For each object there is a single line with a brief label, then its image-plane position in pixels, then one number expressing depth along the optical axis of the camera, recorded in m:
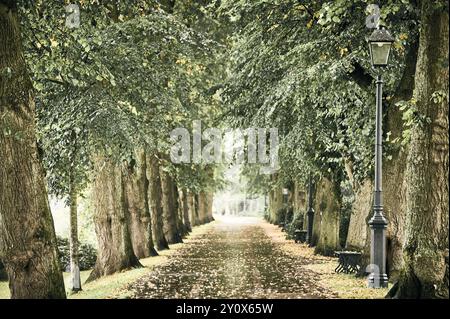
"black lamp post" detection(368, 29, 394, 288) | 15.45
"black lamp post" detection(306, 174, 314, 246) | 33.53
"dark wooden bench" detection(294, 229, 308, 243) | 35.89
